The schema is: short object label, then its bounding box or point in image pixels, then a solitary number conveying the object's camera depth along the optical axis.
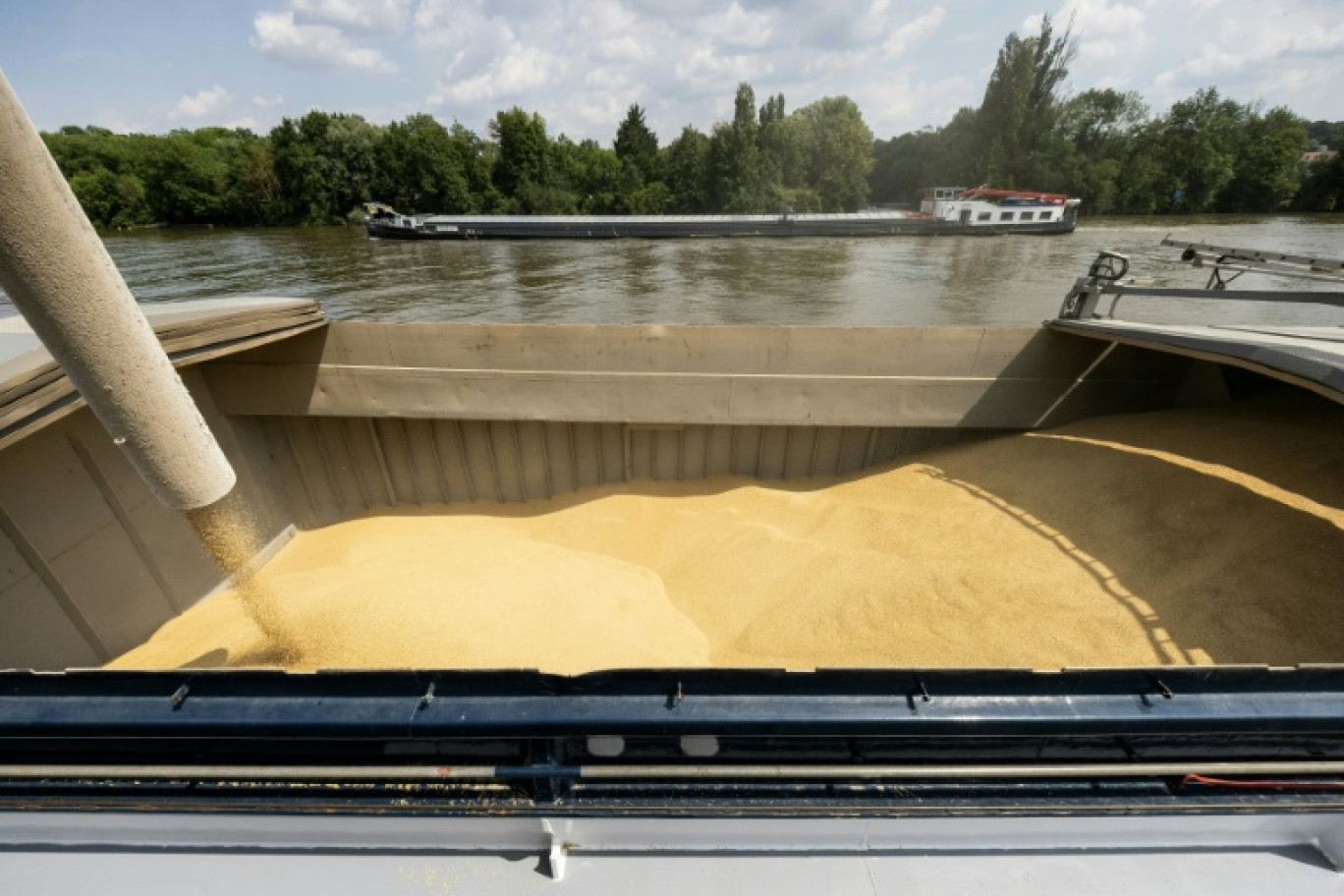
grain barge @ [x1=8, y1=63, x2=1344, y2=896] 1.43
